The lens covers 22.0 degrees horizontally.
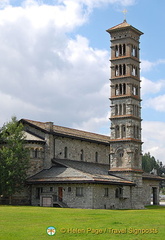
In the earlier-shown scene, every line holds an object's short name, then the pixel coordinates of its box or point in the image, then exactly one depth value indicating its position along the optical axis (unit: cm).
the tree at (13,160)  5372
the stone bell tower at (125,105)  6322
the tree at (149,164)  16275
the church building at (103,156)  5347
